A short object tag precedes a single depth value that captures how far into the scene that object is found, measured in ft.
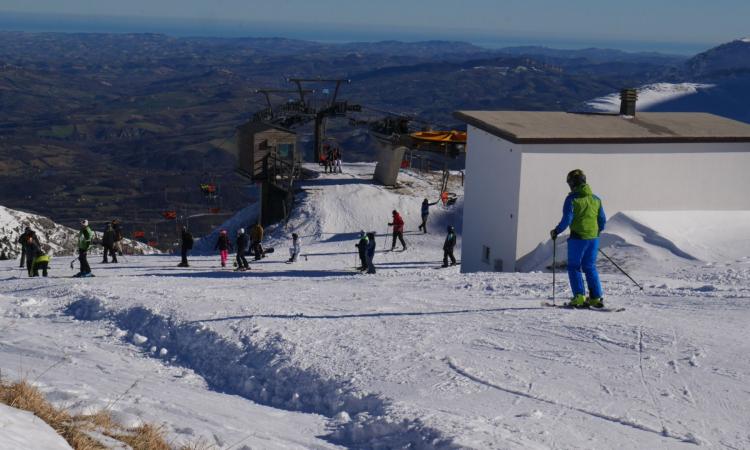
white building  66.18
